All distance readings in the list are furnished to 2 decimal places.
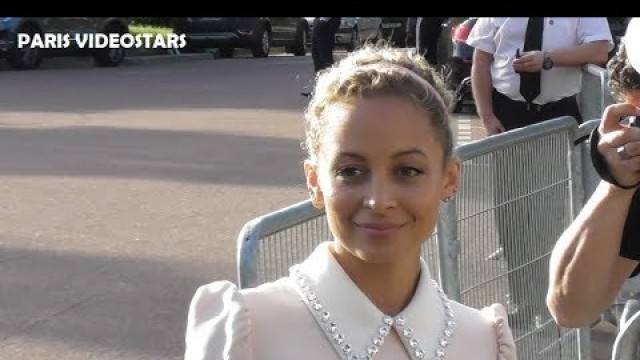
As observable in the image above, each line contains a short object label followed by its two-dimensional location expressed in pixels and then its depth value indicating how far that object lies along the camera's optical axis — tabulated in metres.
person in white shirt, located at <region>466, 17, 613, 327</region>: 6.08
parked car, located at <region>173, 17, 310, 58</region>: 33.41
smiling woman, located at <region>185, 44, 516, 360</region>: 2.11
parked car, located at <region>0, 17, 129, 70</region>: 25.42
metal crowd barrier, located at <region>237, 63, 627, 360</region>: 3.92
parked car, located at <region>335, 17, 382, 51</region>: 36.02
